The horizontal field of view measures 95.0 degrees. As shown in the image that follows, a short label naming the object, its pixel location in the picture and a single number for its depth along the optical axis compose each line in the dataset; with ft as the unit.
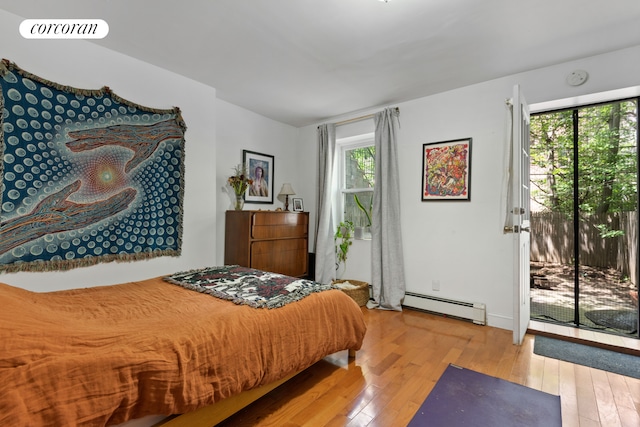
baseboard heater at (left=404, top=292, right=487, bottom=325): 9.78
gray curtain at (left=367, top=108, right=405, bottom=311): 11.40
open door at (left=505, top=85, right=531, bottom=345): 8.05
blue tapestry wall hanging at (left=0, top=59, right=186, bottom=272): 6.81
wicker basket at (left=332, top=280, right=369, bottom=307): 11.36
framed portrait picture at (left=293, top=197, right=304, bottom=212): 14.07
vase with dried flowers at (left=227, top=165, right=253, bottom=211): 11.76
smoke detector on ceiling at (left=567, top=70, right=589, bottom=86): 8.35
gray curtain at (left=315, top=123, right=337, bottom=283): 13.35
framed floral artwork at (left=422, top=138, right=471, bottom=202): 10.29
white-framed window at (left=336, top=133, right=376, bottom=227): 13.21
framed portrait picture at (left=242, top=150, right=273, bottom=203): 12.95
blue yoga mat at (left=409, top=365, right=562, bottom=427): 5.11
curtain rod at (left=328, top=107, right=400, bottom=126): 12.37
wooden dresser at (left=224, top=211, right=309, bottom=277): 11.13
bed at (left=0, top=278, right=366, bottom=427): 3.24
